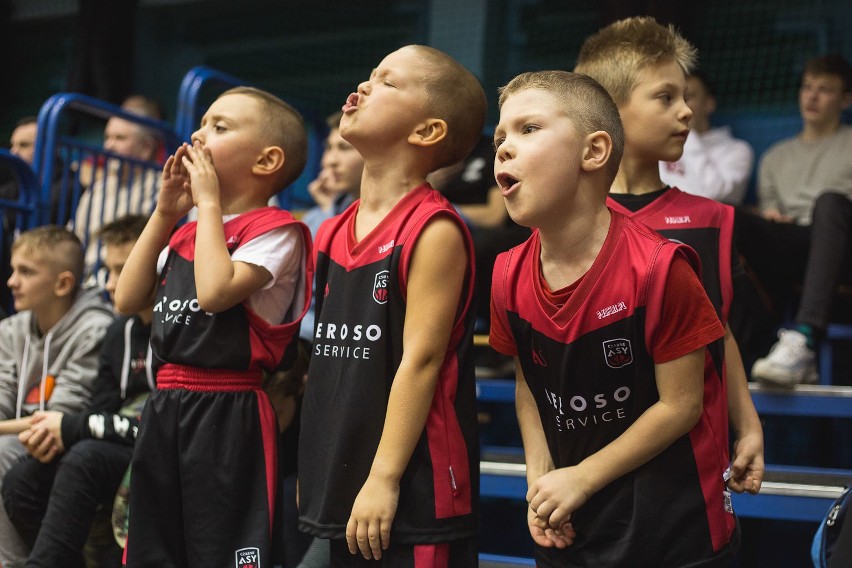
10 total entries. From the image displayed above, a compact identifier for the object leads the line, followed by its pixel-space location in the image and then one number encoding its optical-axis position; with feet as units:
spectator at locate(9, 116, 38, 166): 15.34
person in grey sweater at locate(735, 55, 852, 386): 9.87
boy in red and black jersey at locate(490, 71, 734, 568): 5.11
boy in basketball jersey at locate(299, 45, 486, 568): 5.69
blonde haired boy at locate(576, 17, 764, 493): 6.29
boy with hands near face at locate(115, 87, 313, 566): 6.54
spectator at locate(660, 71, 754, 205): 12.52
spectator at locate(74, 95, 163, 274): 13.10
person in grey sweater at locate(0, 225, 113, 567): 9.67
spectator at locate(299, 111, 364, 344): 11.68
